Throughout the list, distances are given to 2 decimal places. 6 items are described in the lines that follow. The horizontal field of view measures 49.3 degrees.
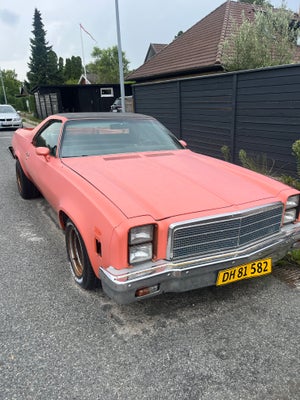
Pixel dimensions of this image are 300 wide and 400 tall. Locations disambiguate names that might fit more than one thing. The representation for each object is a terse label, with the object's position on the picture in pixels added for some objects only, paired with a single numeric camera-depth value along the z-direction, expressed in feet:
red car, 7.11
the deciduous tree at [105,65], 172.96
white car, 53.78
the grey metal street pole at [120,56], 36.02
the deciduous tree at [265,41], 30.01
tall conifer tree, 155.74
